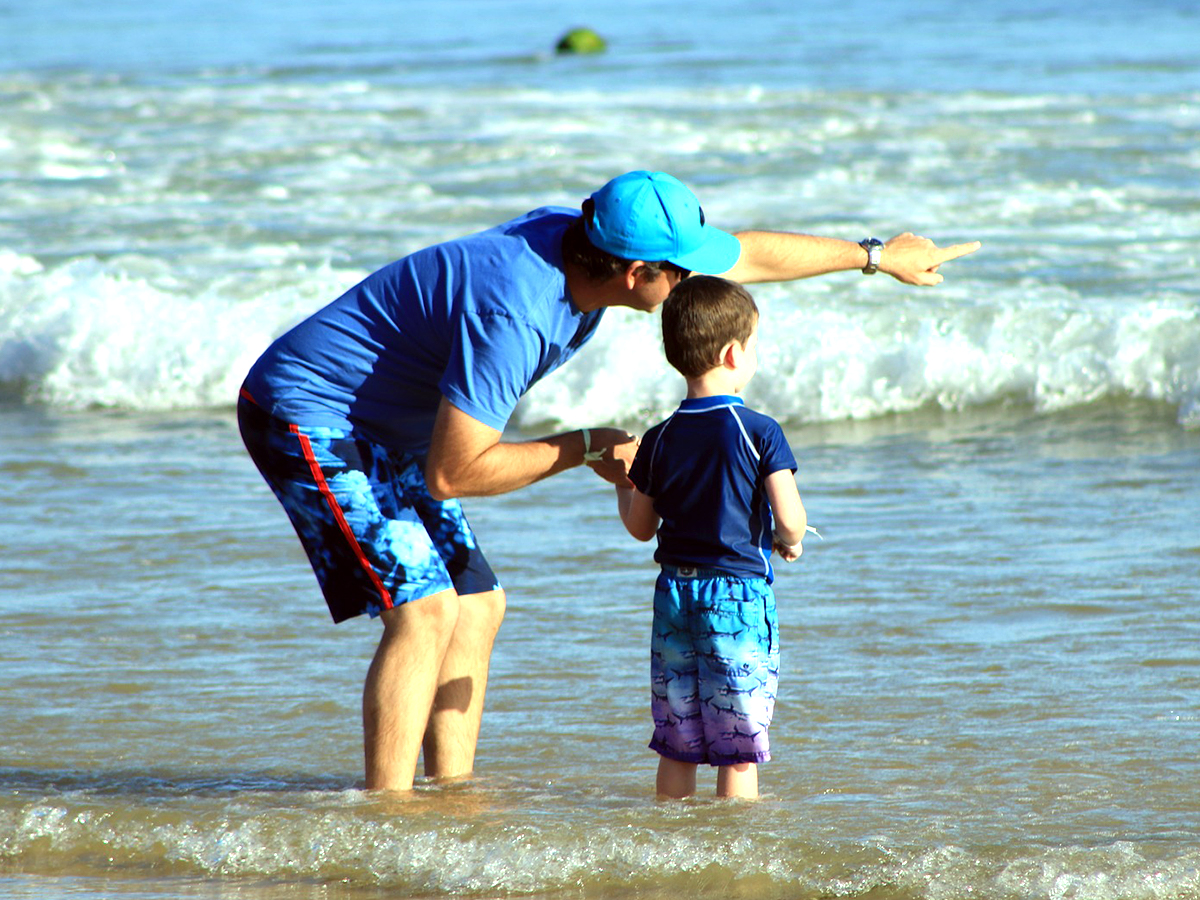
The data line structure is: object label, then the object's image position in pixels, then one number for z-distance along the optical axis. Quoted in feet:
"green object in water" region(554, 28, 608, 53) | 163.22
